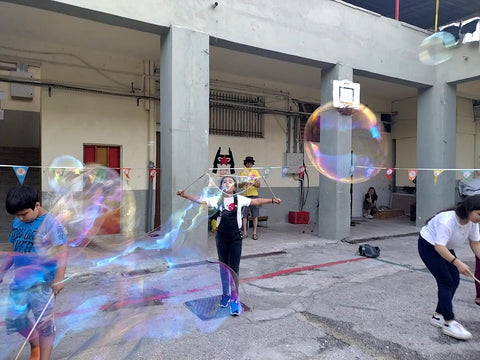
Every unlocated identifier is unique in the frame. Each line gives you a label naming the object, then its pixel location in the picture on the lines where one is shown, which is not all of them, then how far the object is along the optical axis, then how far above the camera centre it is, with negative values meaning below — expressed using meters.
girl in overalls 4.26 -0.68
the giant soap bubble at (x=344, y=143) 8.84 +0.85
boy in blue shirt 2.71 -0.74
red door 8.66 +0.37
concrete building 6.82 +2.36
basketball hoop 8.63 +1.60
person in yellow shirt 8.80 -0.45
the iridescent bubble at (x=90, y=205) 4.34 -0.48
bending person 3.57 -0.75
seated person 13.85 -1.08
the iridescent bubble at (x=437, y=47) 9.19 +3.51
